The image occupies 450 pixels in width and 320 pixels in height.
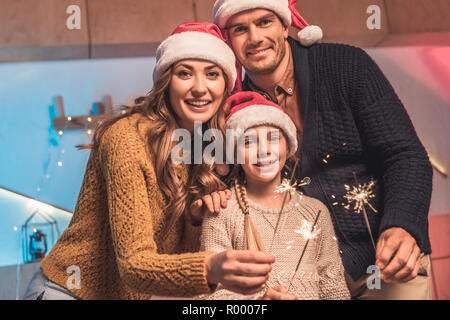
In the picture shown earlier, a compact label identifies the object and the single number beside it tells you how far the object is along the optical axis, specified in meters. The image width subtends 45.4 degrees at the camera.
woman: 0.91
